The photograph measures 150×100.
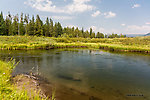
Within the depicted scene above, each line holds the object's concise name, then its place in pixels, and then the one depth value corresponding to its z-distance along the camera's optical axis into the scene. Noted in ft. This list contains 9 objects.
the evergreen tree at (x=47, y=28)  274.77
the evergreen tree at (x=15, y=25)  232.73
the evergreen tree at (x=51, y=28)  281.17
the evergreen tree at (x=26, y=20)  245.98
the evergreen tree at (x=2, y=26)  204.33
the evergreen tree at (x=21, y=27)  240.73
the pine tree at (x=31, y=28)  238.48
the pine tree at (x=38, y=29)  235.13
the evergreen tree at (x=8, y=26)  226.38
